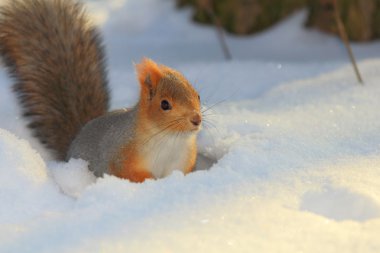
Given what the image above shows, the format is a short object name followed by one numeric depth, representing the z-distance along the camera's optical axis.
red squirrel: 4.67
